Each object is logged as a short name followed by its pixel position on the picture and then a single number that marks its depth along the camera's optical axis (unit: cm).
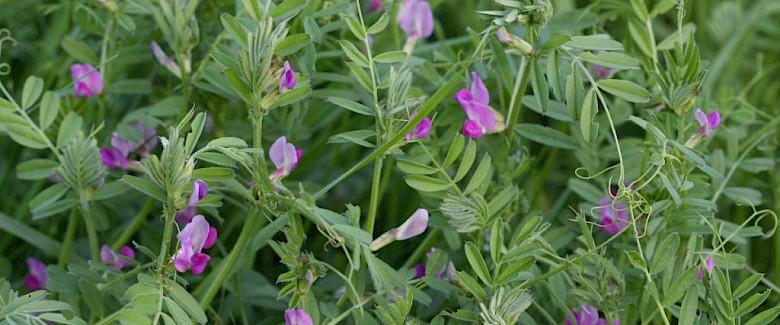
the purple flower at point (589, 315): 101
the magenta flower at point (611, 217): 105
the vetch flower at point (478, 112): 103
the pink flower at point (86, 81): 108
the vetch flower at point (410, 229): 100
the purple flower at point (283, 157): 100
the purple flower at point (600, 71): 109
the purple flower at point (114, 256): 104
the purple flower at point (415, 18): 109
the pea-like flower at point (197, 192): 97
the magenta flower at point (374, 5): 112
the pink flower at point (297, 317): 98
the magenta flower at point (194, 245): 98
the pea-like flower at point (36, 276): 107
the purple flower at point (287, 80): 99
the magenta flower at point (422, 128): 100
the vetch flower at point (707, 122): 102
